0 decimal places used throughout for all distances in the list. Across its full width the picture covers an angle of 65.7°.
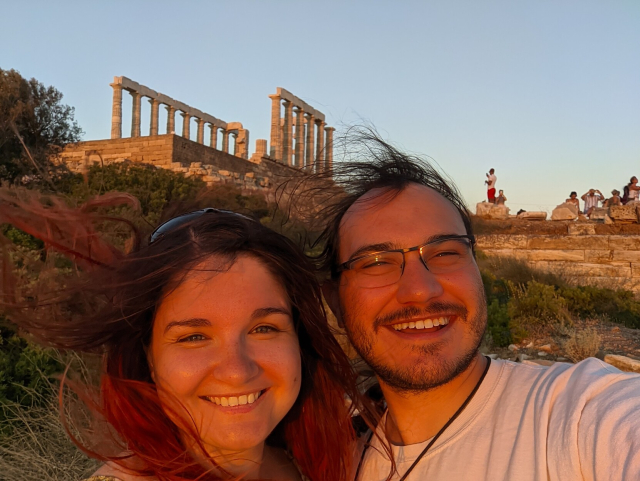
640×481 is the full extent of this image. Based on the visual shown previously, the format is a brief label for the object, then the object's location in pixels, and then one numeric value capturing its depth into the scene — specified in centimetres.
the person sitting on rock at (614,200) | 2048
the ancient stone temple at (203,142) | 2144
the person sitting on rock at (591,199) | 2014
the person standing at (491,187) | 2111
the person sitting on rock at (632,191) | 1809
